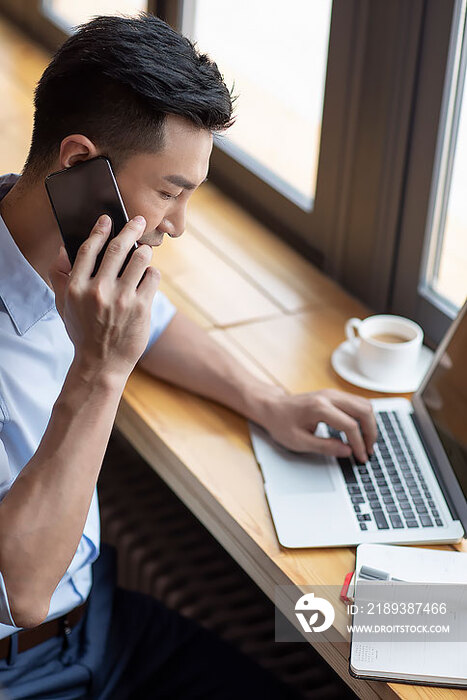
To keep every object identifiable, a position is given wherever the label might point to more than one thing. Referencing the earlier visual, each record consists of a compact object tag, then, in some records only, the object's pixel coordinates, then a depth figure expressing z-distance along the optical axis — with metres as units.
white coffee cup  1.56
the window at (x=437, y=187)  1.54
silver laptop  1.26
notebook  1.06
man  1.07
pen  1.16
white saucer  1.56
